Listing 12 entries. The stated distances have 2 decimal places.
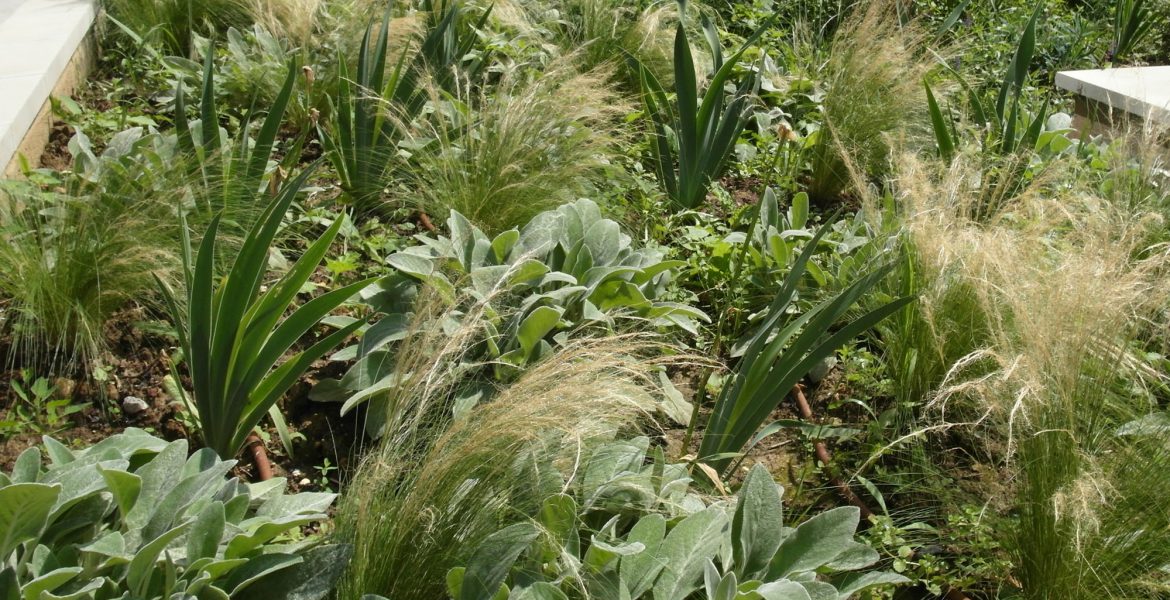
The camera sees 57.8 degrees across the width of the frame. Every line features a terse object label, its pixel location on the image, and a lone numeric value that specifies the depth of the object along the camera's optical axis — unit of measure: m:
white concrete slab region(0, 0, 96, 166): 3.30
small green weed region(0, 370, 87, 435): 2.40
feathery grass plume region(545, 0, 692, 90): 4.49
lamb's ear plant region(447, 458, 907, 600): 1.83
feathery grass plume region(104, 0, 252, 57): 4.27
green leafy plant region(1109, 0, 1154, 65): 5.71
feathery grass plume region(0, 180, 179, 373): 2.52
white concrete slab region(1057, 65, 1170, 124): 4.32
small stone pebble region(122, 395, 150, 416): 2.57
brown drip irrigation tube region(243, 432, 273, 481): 2.42
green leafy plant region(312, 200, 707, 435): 2.49
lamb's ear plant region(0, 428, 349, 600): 1.68
